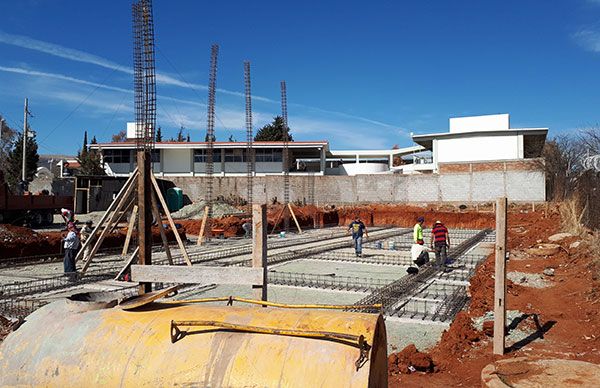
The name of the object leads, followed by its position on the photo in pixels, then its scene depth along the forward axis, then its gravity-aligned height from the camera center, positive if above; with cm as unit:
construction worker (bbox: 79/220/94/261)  1436 -90
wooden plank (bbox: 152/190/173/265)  1075 -53
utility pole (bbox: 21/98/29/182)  3309 +492
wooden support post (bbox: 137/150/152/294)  677 -23
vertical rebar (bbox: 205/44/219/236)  2488 +457
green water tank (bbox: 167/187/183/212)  3396 +24
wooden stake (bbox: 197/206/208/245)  1970 -111
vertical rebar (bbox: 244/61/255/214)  2883 +546
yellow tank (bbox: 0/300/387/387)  282 -90
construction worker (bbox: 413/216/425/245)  1258 -82
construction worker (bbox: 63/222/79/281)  1141 -111
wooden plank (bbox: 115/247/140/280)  938 -128
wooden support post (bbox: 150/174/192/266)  1194 -30
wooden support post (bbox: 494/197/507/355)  608 -100
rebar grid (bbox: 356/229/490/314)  898 -178
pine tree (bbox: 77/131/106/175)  4309 +337
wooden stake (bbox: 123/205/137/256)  1264 -70
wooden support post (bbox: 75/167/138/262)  1176 -13
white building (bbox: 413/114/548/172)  4019 +515
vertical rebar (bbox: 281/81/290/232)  3123 +533
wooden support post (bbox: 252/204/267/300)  493 -35
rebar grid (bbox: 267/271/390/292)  1055 -181
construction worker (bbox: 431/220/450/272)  1246 -108
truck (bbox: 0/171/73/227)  2255 -23
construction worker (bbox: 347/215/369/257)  1540 -102
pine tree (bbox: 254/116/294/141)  6325 +890
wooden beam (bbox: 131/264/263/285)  427 -63
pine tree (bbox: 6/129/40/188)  4575 +398
